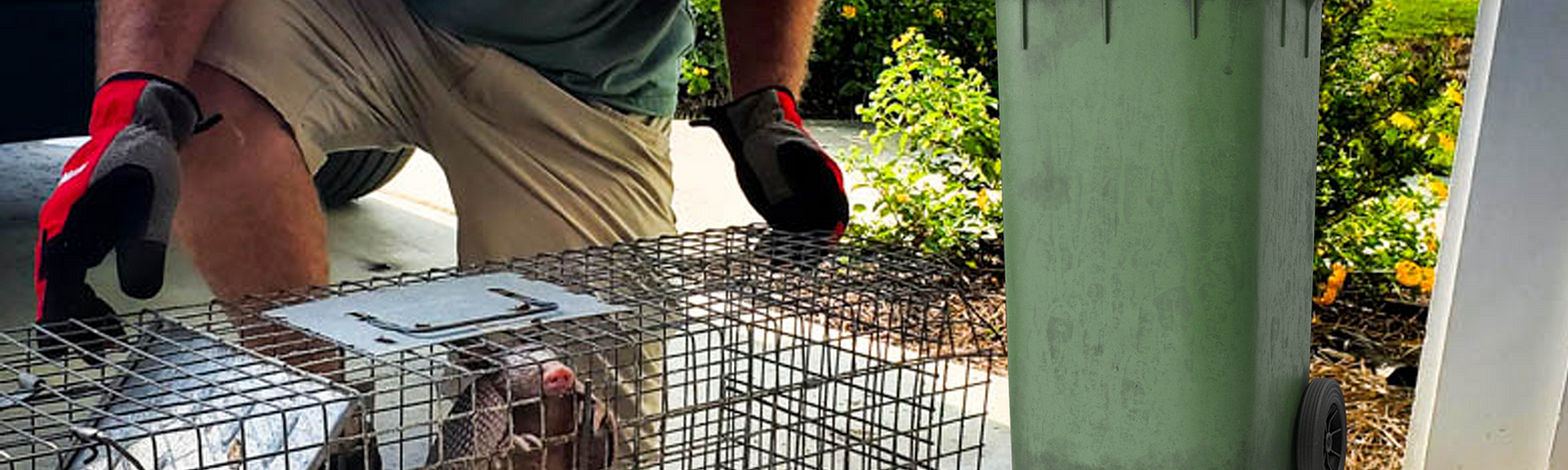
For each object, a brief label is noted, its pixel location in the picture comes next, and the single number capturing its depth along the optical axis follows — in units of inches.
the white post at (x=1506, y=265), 113.7
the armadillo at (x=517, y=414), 88.8
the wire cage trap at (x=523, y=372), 83.0
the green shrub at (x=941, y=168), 195.2
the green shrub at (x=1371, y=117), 169.9
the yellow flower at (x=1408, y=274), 171.5
